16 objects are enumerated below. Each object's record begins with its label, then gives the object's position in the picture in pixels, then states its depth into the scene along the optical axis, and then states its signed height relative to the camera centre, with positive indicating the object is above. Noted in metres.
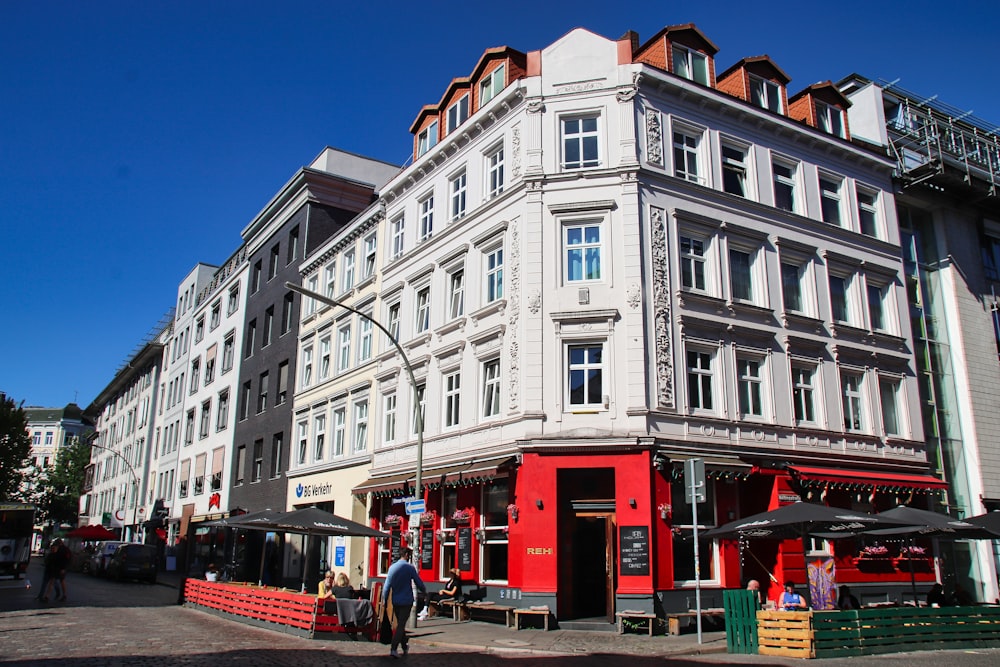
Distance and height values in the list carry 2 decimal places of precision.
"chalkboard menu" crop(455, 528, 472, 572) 20.75 -0.33
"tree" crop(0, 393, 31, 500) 45.47 +5.35
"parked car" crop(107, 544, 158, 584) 37.03 -1.29
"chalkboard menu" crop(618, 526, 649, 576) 17.34 -0.24
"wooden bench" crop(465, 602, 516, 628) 17.67 -1.62
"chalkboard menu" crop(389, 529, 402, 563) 23.96 -0.25
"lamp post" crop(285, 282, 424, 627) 17.38 +1.96
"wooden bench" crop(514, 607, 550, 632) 17.14 -1.61
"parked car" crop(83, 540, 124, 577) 39.44 -1.22
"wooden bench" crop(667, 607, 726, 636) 16.36 -1.63
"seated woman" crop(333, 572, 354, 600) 15.91 -1.04
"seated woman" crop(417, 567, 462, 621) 19.70 -1.34
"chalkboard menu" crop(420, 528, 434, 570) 22.27 -0.36
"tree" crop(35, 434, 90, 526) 83.06 +4.83
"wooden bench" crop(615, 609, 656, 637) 16.45 -1.63
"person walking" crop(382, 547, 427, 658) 12.77 -0.87
